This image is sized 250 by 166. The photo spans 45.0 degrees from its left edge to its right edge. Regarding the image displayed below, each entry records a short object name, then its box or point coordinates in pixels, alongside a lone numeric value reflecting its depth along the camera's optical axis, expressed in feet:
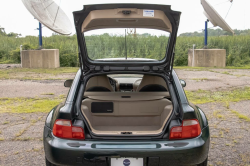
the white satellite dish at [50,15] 48.38
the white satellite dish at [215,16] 54.80
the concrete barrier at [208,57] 67.97
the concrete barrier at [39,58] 64.44
